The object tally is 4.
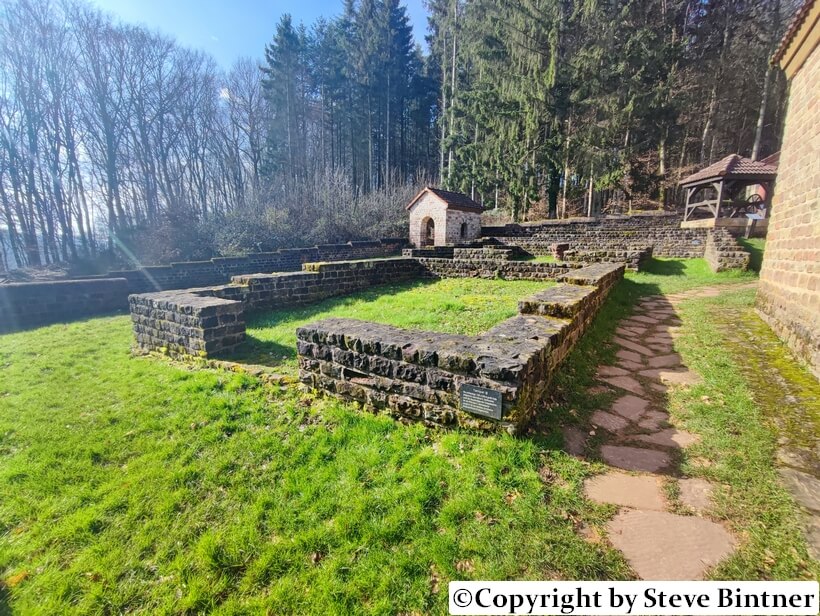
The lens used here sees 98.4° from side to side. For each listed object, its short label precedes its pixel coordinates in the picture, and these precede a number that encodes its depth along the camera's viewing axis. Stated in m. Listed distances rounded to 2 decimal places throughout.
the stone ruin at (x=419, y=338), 2.64
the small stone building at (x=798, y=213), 4.00
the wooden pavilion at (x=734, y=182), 13.23
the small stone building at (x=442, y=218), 19.47
